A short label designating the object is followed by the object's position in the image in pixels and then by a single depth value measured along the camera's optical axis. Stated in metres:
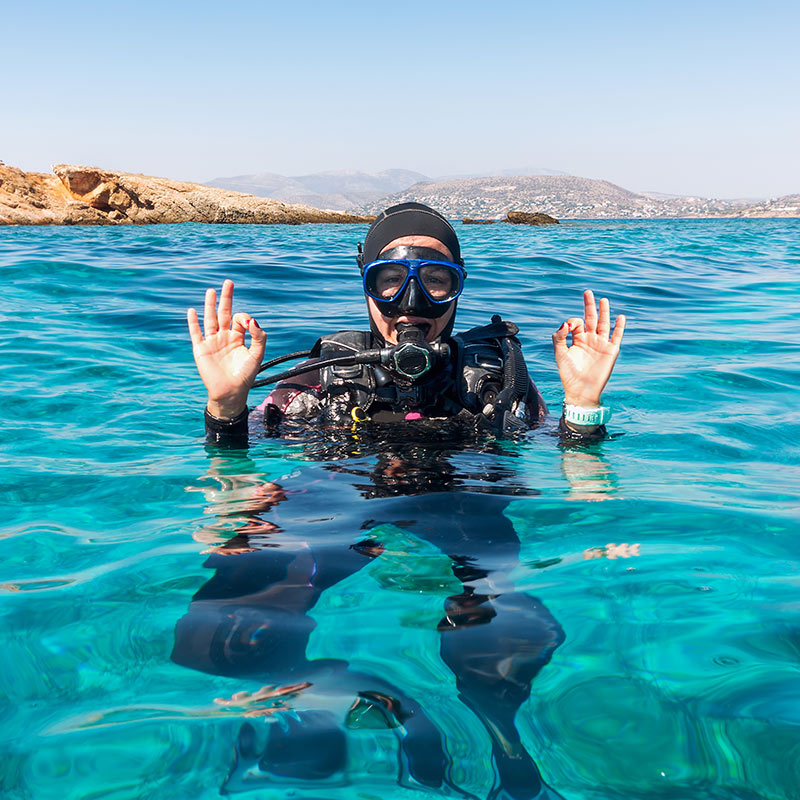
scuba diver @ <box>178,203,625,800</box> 1.59
